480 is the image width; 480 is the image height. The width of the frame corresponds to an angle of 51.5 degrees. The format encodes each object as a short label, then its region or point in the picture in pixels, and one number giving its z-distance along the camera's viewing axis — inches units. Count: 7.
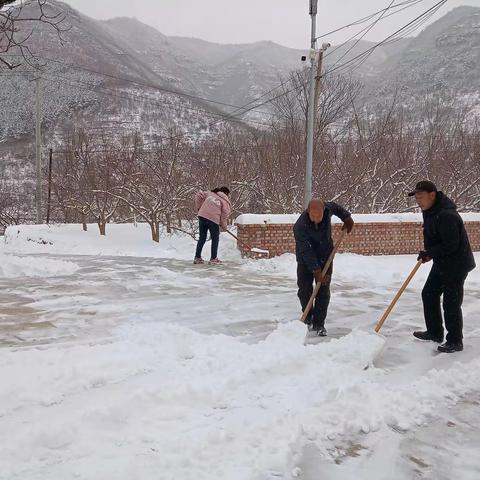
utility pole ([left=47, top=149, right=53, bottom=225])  818.9
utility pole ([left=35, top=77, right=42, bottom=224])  821.2
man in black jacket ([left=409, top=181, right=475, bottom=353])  176.2
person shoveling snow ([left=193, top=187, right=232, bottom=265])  362.6
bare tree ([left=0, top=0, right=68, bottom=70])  185.2
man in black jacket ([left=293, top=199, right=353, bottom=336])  196.1
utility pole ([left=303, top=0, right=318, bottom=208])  480.4
